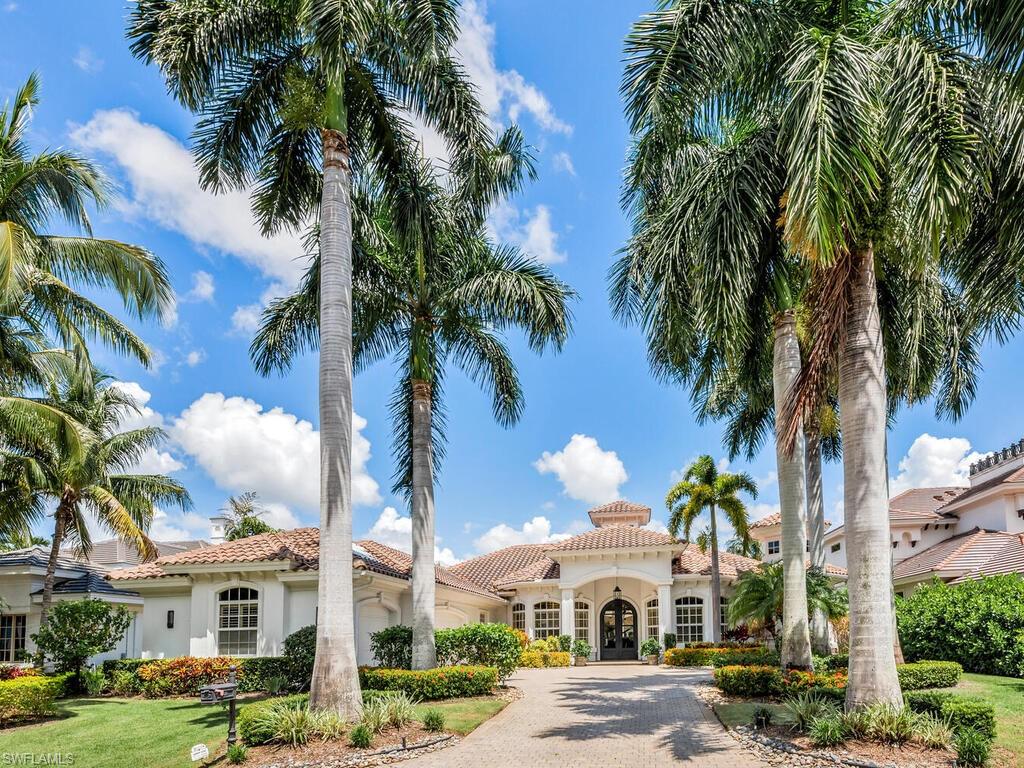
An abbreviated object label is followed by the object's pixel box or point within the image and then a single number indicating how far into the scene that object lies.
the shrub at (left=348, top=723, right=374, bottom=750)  10.73
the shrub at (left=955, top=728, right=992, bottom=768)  8.51
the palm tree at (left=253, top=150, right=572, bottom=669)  16.69
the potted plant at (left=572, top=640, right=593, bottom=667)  29.58
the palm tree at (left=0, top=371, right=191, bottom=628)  20.80
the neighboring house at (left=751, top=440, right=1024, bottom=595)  24.73
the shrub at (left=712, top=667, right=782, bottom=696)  14.40
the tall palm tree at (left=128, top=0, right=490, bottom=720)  12.05
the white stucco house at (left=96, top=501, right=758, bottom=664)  19.53
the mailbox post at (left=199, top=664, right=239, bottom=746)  10.88
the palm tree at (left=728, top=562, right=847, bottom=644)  16.56
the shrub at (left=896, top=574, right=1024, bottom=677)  17.66
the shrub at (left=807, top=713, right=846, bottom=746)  9.54
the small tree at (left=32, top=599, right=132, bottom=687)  18.78
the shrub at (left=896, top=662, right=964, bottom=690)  14.89
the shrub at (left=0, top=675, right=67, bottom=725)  15.30
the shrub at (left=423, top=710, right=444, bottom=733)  12.00
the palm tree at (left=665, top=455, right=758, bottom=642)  29.31
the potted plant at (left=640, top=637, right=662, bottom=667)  29.25
